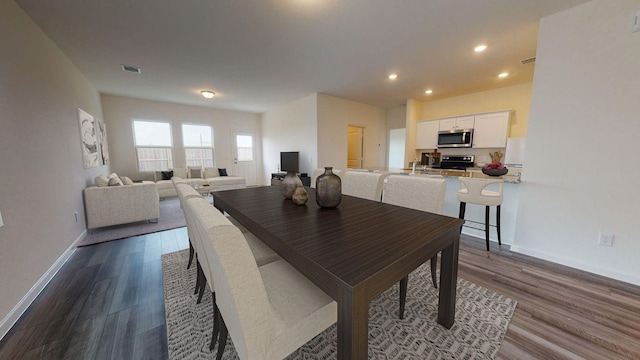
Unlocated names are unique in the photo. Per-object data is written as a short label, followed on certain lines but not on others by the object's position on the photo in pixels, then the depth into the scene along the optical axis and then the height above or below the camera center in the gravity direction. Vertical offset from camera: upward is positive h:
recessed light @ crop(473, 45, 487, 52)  2.90 +1.49
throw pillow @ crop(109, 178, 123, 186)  3.52 -0.43
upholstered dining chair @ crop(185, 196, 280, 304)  0.84 -0.64
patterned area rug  1.30 -1.17
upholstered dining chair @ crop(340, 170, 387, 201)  2.20 -0.30
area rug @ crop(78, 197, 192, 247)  3.09 -1.17
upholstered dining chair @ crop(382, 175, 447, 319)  1.70 -0.32
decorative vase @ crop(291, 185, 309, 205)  1.73 -0.32
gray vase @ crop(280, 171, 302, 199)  1.90 -0.24
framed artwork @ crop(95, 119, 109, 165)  4.29 +0.31
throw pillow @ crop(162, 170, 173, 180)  5.88 -0.51
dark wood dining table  0.78 -0.41
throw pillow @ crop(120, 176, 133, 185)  4.07 -0.48
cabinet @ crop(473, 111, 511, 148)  4.36 +0.57
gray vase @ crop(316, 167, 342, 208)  1.59 -0.24
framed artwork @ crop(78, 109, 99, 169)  3.32 +0.27
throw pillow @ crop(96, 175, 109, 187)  3.40 -0.41
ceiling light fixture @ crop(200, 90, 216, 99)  4.68 +1.38
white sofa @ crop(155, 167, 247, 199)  5.50 -0.66
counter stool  2.44 -0.45
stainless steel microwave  4.77 +0.43
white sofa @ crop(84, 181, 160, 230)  3.23 -0.76
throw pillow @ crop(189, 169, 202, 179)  6.23 -0.51
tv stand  5.50 -0.60
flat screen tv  5.89 -0.13
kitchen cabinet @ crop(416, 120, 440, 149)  5.35 +0.57
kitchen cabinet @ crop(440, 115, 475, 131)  4.81 +0.78
